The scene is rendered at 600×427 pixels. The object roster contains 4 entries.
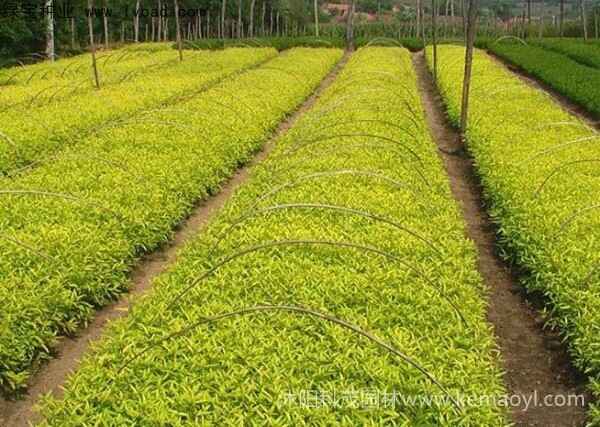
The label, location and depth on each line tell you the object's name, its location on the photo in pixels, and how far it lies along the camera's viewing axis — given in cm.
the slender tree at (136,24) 4809
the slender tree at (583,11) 3743
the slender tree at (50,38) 3069
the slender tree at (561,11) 3757
